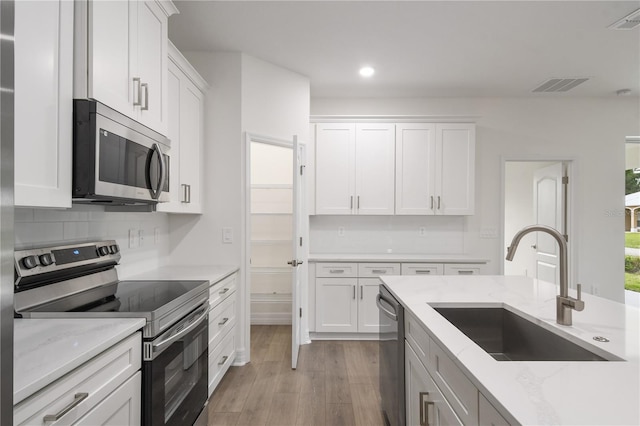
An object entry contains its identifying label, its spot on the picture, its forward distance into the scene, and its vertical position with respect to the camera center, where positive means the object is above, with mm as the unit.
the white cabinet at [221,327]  2264 -862
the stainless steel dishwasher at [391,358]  1621 -785
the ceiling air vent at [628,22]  2395 +1487
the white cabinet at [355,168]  3785 +548
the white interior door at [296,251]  2807 -336
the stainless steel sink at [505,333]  1229 -505
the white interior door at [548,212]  4211 +52
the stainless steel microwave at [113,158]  1302 +259
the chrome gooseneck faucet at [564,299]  1135 -297
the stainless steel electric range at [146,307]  1350 -421
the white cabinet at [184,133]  2322 +641
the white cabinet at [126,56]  1329 +761
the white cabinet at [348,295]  3512 -871
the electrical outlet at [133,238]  2279 -169
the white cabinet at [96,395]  849 -552
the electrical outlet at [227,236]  2916 -193
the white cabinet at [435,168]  3750 +547
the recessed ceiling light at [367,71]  3299 +1484
